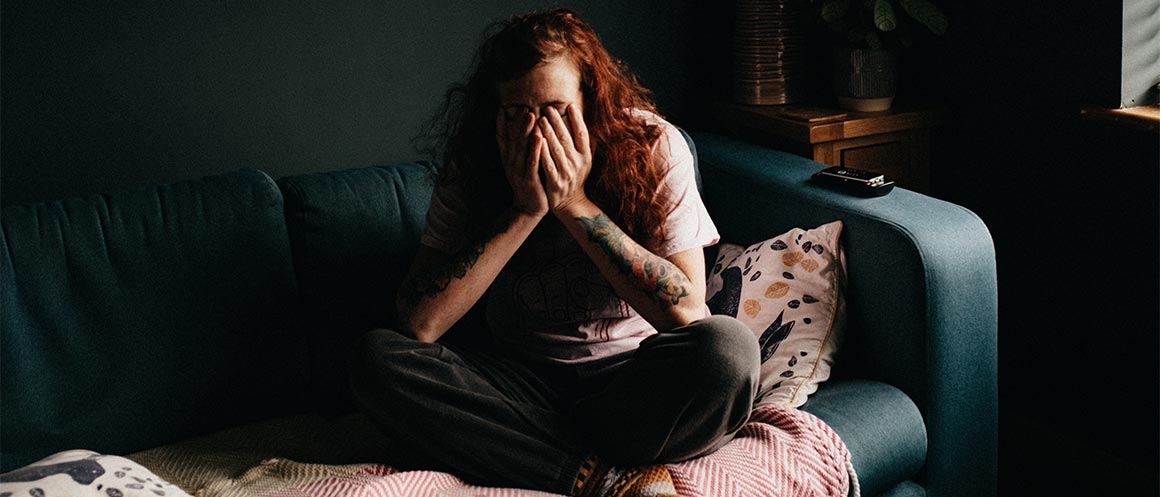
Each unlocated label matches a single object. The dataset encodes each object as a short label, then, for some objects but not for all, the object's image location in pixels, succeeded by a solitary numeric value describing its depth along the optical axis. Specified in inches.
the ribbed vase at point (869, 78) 89.9
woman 58.2
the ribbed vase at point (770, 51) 94.4
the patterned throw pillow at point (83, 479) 51.4
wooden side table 88.7
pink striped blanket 57.6
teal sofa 64.9
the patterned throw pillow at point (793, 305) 68.1
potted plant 87.6
